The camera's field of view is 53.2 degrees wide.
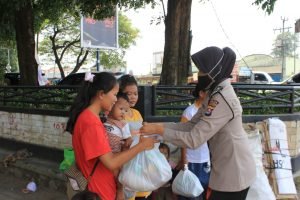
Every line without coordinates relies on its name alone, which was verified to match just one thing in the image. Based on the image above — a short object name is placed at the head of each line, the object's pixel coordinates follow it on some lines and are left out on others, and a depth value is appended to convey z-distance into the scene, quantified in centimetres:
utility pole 3409
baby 210
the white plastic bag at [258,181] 298
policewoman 182
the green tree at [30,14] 661
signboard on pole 1007
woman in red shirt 176
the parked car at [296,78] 888
